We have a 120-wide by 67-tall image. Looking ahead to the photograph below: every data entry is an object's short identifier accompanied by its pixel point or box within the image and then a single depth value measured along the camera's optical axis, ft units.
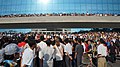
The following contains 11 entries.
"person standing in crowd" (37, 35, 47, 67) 11.18
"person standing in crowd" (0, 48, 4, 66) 8.67
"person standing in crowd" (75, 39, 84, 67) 14.71
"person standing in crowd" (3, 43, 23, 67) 8.27
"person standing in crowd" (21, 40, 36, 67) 8.83
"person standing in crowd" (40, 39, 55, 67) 11.12
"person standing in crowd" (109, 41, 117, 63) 21.15
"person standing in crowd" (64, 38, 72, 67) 13.83
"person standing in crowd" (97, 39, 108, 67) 13.41
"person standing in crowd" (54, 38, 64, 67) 12.30
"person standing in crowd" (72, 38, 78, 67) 15.52
